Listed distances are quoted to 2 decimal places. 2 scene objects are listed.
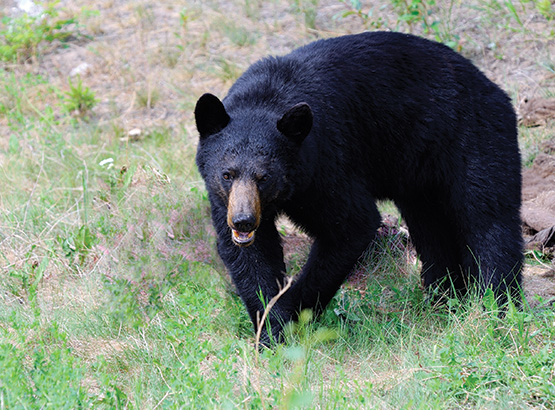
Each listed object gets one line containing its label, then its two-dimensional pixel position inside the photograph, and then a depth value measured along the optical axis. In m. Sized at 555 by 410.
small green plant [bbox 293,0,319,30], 17.45
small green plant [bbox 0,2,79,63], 17.86
